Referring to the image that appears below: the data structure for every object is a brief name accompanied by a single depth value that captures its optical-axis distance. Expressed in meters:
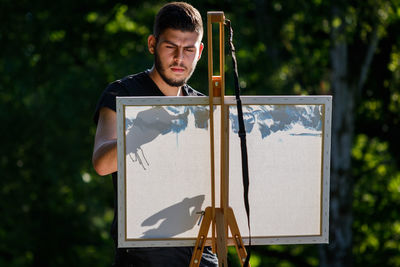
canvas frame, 6.68
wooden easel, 6.68
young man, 6.76
